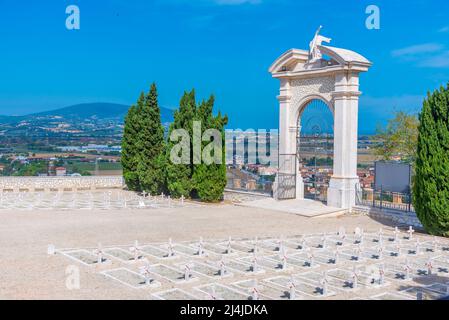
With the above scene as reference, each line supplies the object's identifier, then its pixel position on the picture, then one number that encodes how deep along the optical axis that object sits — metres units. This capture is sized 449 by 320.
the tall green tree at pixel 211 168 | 24.42
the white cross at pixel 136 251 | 12.72
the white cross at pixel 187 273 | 10.98
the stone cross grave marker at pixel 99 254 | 12.51
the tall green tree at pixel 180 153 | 25.28
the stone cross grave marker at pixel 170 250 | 13.18
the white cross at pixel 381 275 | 10.84
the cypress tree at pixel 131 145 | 29.36
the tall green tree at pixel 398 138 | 29.22
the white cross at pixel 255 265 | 11.73
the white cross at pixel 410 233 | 15.92
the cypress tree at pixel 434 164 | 16.27
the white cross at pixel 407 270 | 11.34
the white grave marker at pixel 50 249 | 13.38
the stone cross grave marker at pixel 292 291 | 9.77
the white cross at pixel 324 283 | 10.09
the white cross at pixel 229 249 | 13.60
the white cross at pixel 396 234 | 15.53
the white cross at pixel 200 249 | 13.40
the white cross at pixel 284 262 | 12.10
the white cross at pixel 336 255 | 12.77
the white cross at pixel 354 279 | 10.42
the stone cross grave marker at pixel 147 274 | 10.61
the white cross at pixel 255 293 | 9.53
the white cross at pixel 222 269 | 11.39
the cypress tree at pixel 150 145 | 27.50
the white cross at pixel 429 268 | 11.87
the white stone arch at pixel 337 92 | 20.41
